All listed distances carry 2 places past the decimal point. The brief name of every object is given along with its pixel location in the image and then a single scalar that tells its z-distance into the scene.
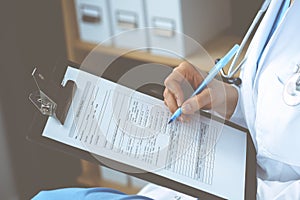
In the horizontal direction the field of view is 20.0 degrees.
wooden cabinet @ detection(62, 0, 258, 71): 1.57
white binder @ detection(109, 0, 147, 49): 1.58
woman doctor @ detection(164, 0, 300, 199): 1.09
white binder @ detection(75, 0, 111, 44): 1.63
